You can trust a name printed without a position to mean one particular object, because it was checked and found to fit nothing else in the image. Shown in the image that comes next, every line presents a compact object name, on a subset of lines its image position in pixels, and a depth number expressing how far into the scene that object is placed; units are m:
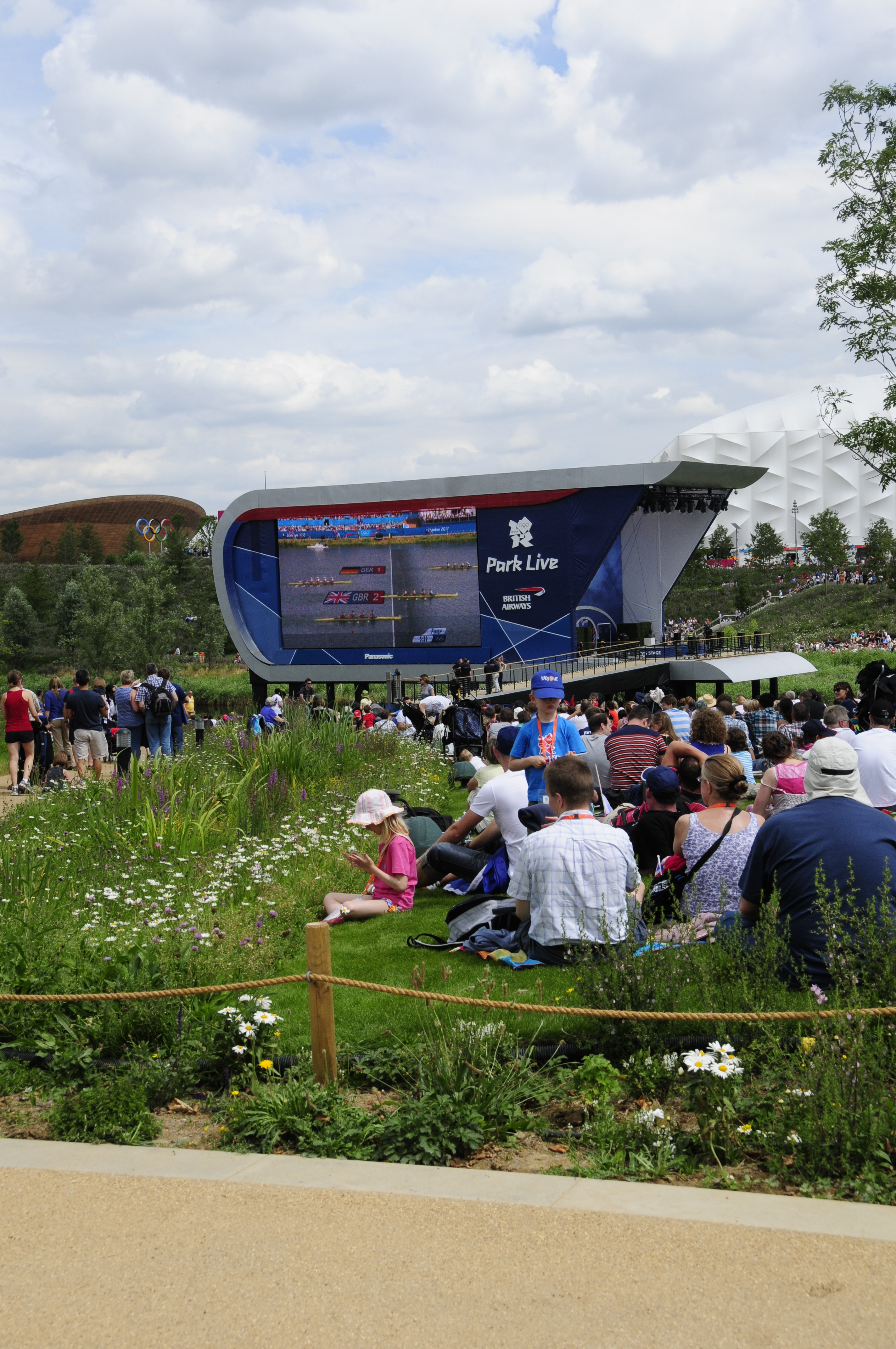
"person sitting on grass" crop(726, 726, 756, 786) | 8.88
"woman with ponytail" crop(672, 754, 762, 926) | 5.89
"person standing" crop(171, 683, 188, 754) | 16.69
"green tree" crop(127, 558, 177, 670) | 55.00
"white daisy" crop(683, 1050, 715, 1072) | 4.24
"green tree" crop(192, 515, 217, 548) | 127.26
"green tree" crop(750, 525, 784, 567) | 92.38
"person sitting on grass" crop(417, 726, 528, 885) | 7.75
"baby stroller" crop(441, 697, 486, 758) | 18.31
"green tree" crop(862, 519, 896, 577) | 77.25
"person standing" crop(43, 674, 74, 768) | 17.78
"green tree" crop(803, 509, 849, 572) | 84.88
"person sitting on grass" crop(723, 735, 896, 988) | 4.78
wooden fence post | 4.79
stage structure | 34.62
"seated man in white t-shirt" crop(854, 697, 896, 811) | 9.23
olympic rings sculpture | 141.00
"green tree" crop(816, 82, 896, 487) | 16.62
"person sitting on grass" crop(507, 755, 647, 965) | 5.59
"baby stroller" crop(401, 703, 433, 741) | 22.69
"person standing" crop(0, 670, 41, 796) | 15.71
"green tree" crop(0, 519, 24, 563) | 122.38
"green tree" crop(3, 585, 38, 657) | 75.06
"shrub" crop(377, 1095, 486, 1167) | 4.24
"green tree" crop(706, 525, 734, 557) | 98.62
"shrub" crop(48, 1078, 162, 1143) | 4.58
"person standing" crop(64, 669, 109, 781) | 16.27
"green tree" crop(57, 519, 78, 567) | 113.62
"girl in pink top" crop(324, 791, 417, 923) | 7.56
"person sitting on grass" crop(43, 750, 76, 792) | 12.73
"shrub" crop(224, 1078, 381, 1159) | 4.37
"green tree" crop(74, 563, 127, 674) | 55.31
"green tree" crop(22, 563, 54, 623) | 86.75
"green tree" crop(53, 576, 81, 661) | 70.81
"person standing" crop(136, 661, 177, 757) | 15.37
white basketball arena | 148.25
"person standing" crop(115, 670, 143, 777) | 15.66
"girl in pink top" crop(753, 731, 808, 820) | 7.90
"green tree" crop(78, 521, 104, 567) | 112.69
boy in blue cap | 8.55
